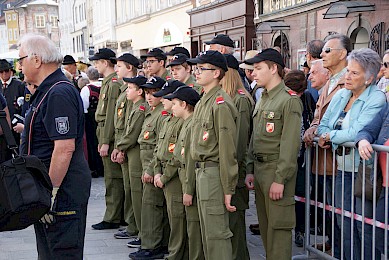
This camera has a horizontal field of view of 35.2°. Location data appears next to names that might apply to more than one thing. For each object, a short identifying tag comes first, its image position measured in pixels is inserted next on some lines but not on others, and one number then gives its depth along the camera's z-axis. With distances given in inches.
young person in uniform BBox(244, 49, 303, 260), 200.1
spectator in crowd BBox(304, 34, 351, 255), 217.5
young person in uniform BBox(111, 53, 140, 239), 281.3
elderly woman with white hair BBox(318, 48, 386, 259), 193.6
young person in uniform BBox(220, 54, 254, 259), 219.5
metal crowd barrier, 187.2
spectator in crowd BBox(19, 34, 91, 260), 161.3
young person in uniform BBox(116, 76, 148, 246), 268.1
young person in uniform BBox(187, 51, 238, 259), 194.9
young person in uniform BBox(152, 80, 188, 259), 228.1
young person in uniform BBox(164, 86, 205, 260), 213.2
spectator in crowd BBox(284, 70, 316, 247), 245.1
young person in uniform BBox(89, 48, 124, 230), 299.9
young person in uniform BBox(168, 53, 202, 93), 283.0
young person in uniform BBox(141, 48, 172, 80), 306.3
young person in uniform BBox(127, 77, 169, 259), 248.4
